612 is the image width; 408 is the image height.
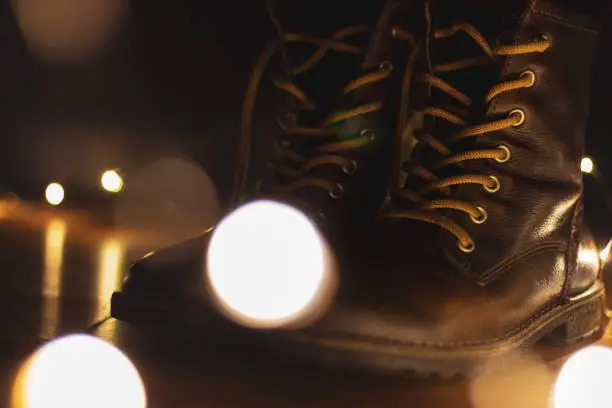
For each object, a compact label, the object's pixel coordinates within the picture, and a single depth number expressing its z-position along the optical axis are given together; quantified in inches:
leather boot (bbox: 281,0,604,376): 35.2
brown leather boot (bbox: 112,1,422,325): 37.2
